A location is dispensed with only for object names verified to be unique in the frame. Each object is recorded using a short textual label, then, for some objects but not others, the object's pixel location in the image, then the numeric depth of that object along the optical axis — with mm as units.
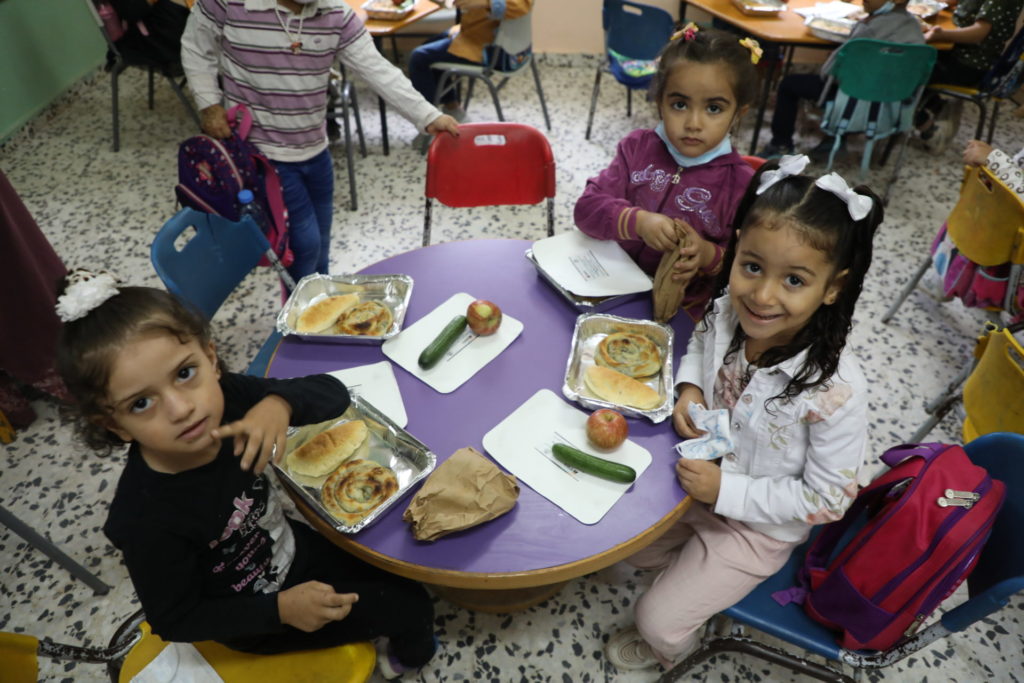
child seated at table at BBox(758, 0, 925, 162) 2914
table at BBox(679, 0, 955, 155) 3107
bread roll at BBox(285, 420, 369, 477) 1056
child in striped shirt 1810
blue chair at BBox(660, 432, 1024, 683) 935
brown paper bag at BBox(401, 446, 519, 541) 949
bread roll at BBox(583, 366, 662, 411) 1157
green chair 2791
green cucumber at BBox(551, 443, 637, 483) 1014
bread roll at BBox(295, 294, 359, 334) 1311
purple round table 938
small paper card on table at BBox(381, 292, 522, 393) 1225
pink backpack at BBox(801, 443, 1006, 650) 910
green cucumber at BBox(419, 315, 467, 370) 1220
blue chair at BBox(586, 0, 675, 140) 3371
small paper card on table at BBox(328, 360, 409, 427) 1153
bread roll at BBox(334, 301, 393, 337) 1301
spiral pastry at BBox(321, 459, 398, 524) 1004
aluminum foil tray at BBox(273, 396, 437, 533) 1007
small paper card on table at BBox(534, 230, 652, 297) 1396
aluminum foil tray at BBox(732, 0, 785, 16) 3332
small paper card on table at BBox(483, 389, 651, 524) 1009
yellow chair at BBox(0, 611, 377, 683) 1021
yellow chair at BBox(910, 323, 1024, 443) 1228
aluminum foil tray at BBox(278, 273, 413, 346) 1390
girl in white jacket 990
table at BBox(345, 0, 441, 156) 3053
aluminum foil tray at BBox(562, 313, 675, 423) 1151
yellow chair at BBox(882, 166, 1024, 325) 1797
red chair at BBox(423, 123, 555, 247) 1896
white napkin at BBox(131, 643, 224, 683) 1004
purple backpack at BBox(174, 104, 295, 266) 1731
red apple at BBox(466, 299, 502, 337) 1269
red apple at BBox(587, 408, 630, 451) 1057
